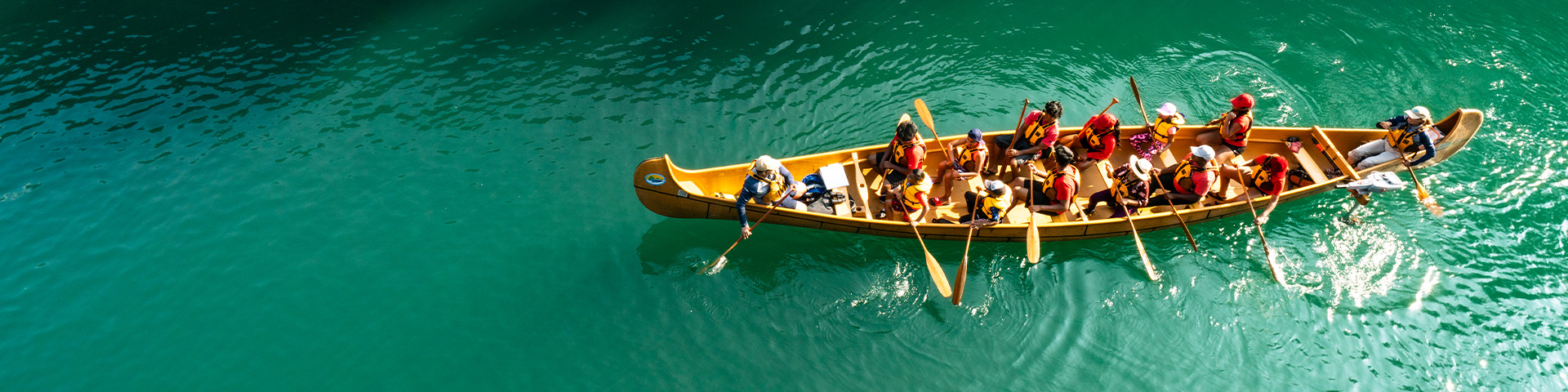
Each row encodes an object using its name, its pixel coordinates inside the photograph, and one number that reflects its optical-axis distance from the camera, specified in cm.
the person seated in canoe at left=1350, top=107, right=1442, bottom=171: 1127
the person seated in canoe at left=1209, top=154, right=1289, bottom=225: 1079
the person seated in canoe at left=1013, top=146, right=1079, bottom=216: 1056
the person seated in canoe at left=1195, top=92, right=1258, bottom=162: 1166
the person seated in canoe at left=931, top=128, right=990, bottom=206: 1127
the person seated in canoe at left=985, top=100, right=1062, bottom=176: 1138
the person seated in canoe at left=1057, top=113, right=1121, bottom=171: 1141
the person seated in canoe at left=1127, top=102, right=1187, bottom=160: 1166
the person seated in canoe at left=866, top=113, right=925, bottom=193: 1070
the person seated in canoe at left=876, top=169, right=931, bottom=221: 1041
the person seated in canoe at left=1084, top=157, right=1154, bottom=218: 1085
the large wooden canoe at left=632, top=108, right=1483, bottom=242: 1062
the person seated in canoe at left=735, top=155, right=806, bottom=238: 1005
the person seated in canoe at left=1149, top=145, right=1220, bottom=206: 1054
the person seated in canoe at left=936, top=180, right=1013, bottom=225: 1024
